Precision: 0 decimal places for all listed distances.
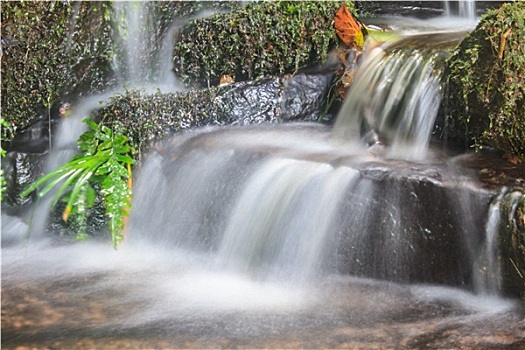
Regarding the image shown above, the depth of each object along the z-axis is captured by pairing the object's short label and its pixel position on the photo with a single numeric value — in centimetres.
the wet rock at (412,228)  391
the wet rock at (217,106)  530
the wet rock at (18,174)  546
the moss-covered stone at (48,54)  552
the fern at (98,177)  467
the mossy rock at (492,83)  429
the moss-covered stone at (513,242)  368
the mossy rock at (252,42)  584
